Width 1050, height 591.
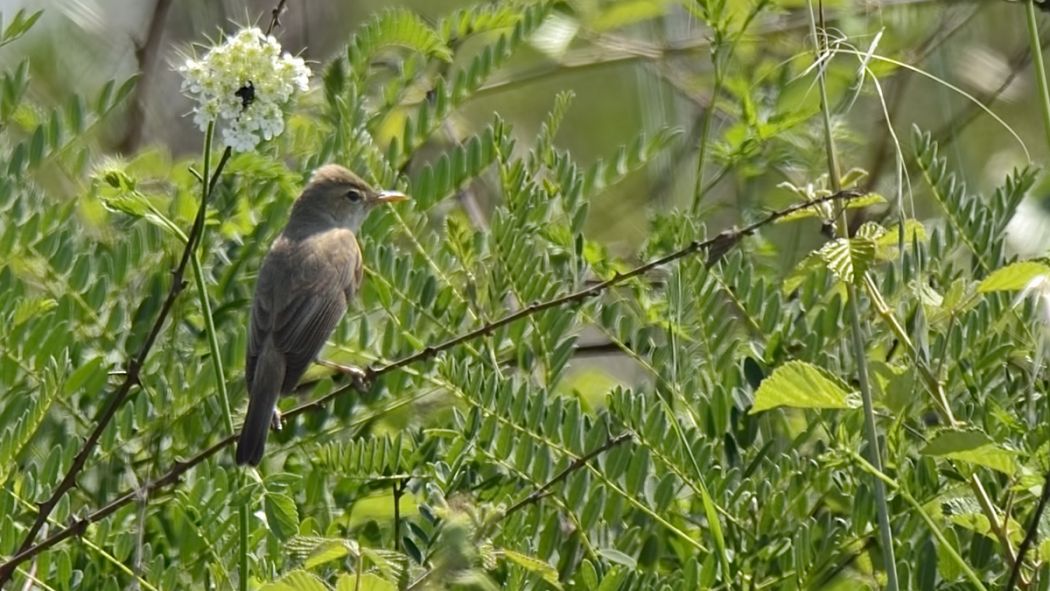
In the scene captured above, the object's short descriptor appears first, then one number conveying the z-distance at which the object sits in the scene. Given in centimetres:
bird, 704
